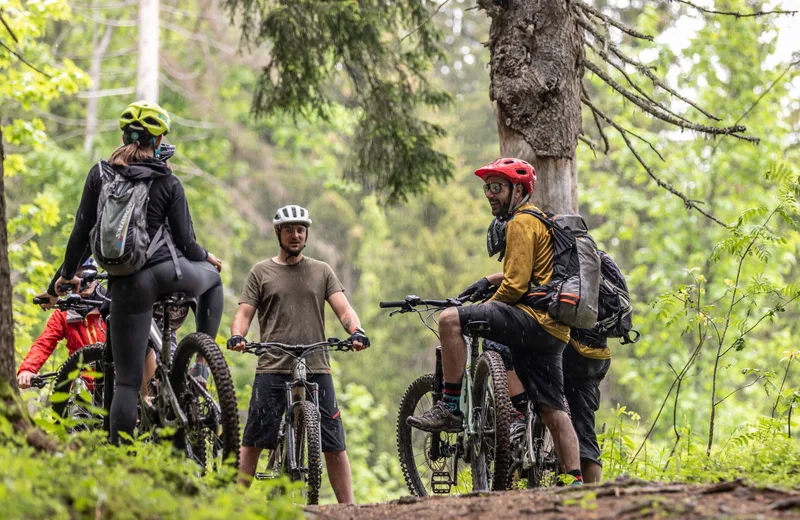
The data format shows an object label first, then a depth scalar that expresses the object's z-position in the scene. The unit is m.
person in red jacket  16.17
